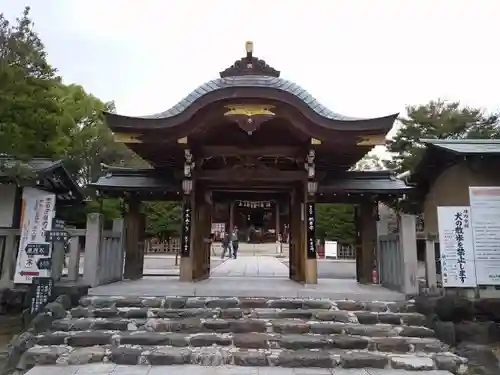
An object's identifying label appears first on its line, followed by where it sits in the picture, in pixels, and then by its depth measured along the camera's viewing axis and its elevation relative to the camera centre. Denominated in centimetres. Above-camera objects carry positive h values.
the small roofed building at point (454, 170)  758 +161
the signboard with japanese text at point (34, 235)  707 +13
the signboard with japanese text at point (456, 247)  679 -6
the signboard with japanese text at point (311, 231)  867 +28
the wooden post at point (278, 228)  3244 +130
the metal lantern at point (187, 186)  905 +133
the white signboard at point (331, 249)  2472 -40
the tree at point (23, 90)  693 +284
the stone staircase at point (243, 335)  528 -140
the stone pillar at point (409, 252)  743 -17
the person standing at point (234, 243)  2257 -1
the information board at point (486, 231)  677 +23
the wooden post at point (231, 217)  3168 +214
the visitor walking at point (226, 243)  2353 -2
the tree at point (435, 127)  2270 +727
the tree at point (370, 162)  3336 +730
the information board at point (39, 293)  661 -89
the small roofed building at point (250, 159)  822 +217
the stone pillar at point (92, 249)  757 -14
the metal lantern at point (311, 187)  879 +128
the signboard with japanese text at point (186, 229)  889 +32
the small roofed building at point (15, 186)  705 +116
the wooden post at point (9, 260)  728 -35
